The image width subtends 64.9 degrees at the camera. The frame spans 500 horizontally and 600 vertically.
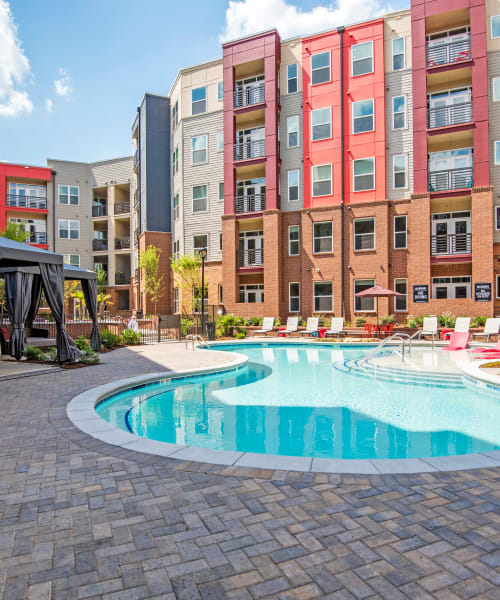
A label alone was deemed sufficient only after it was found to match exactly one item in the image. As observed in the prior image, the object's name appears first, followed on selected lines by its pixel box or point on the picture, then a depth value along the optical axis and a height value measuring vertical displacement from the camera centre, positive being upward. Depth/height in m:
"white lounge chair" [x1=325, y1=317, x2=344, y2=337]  18.98 -1.17
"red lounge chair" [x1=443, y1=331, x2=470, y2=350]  13.85 -1.36
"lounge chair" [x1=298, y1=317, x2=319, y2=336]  19.42 -1.20
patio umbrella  17.92 +0.46
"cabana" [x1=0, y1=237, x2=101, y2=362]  9.82 +0.54
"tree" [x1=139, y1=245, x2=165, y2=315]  26.84 +2.26
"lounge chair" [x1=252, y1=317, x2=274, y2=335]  20.62 -1.20
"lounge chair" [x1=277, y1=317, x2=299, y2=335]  19.75 -1.19
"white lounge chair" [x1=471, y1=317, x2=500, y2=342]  16.21 -1.05
